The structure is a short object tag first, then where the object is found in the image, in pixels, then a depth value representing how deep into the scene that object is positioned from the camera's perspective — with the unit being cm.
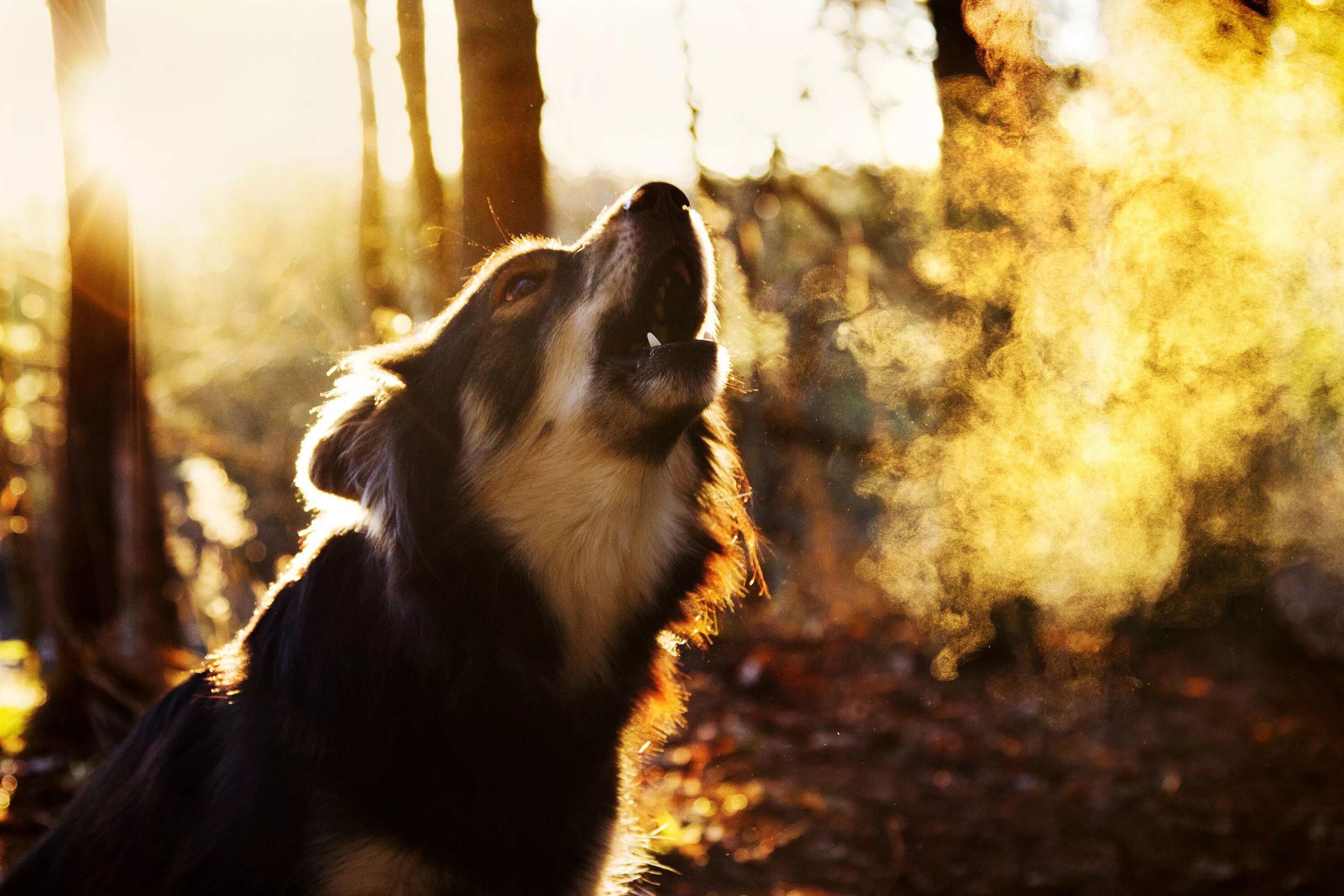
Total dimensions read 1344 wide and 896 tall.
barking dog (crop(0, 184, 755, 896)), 232
